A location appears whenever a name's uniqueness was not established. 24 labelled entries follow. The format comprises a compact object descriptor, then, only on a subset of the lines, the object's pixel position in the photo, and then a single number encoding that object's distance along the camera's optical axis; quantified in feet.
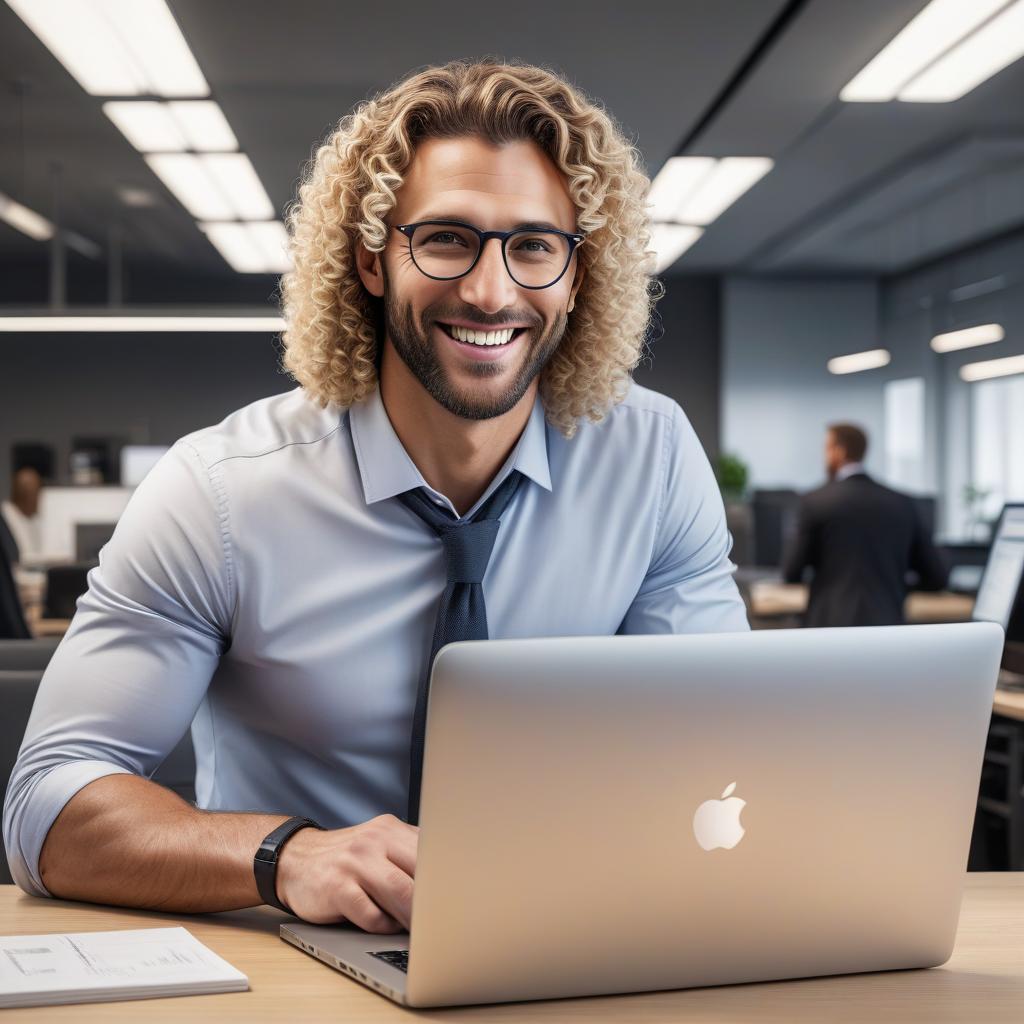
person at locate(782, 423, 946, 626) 18.39
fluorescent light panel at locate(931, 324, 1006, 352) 28.91
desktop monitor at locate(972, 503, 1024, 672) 10.45
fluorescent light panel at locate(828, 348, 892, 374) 34.30
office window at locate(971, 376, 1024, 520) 31.12
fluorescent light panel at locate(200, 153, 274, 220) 23.53
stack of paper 3.08
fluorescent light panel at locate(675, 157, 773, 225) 24.36
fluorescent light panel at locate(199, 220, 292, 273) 29.84
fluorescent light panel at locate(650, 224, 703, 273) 28.99
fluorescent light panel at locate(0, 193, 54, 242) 28.76
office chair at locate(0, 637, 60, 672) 6.13
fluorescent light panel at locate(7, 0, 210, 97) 16.34
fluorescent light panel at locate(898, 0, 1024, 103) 16.87
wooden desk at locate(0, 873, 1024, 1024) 3.01
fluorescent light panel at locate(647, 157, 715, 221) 23.66
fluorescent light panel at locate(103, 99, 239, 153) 20.30
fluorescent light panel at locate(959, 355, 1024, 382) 29.19
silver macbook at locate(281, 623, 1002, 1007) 2.84
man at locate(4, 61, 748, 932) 4.28
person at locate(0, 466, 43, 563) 27.48
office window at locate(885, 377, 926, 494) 36.06
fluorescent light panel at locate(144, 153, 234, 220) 23.67
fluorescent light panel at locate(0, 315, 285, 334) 21.29
